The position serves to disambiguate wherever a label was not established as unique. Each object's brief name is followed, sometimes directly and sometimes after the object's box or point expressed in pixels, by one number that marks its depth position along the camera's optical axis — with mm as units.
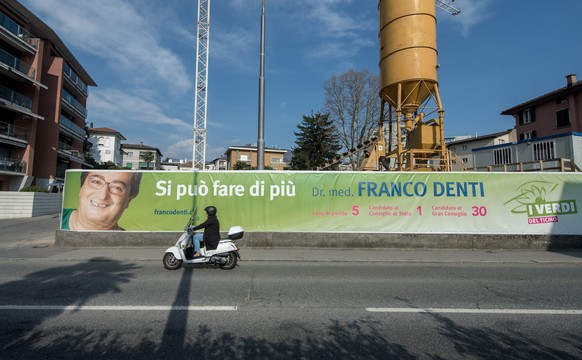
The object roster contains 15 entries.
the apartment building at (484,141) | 47906
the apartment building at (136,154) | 86856
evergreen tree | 40397
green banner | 10438
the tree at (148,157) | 78562
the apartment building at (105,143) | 69338
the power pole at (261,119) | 11953
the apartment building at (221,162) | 86475
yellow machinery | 17250
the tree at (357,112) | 36562
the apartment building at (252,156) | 69250
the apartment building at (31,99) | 26516
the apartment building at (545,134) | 19719
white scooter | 7477
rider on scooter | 7504
